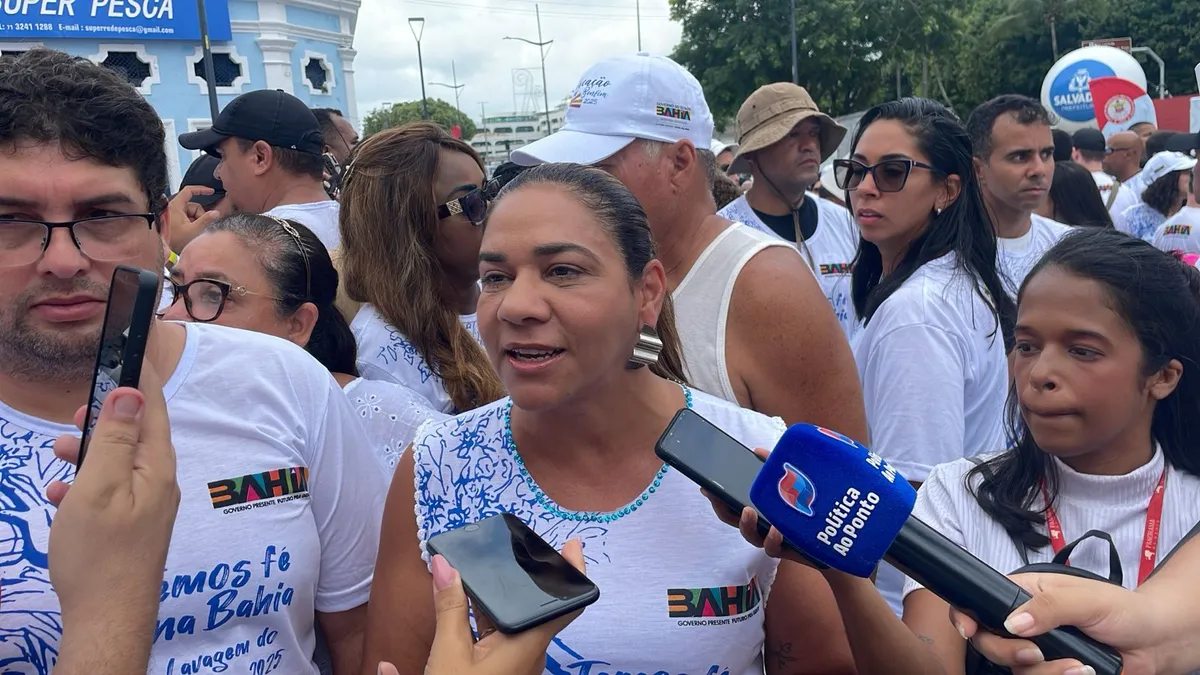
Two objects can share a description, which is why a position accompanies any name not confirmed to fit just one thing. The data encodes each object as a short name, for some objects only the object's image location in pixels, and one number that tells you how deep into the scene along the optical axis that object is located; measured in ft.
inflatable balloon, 65.21
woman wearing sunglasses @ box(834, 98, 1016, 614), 9.36
